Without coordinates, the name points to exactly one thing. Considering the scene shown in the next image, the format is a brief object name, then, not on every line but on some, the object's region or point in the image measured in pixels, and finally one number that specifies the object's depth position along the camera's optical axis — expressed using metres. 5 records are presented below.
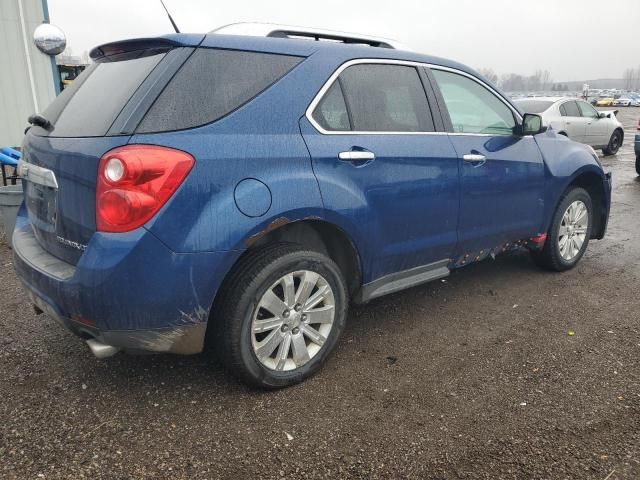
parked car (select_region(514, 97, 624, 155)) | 12.30
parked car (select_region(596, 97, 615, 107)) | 59.85
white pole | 9.87
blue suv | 2.26
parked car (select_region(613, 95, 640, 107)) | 63.38
